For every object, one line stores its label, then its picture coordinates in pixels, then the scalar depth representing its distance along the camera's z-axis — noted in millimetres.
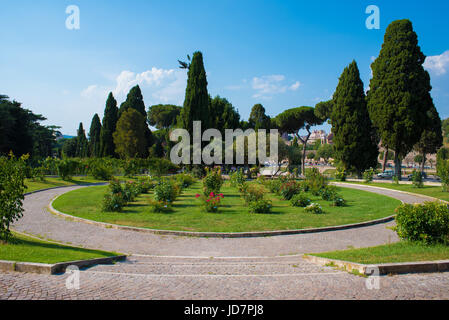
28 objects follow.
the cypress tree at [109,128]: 48406
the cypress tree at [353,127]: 32750
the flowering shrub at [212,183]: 15453
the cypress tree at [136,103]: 50250
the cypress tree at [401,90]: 27781
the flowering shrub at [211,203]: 12164
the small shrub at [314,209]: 12172
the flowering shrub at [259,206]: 12050
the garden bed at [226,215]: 9797
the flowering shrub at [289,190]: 16000
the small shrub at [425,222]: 6473
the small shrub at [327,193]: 15391
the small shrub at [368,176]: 27734
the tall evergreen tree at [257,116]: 55647
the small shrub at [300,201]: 13914
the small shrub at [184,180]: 20344
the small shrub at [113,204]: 12109
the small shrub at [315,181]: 17781
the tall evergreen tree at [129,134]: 44094
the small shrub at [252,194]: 12972
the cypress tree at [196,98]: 35531
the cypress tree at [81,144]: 64688
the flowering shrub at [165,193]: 12914
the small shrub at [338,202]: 14156
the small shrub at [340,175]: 30312
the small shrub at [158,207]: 12062
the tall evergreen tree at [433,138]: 38478
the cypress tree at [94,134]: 57797
